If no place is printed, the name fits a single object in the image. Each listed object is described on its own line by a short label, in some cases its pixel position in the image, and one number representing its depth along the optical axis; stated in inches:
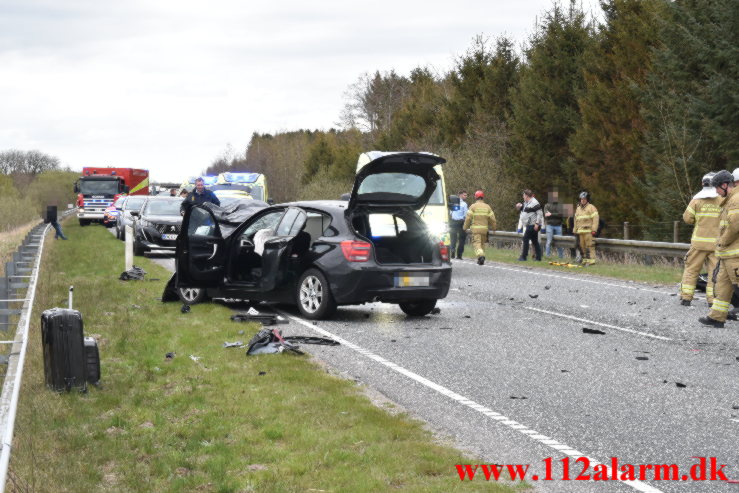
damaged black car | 510.0
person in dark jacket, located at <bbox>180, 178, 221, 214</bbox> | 782.5
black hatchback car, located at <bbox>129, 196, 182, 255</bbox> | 1036.5
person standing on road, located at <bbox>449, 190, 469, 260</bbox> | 1048.2
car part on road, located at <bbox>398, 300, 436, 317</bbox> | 543.5
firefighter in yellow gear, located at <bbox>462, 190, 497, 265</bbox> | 961.5
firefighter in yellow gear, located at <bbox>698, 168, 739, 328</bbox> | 486.3
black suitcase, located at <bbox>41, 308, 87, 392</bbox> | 317.7
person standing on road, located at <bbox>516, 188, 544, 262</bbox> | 991.6
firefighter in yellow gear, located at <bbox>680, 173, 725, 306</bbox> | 582.2
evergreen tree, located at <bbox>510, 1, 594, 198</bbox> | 1573.6
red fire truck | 1978.3
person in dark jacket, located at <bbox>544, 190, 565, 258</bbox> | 1041.5
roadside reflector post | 802.2
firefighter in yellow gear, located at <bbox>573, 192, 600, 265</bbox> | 946.1
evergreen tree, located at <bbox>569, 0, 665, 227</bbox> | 1307.8
